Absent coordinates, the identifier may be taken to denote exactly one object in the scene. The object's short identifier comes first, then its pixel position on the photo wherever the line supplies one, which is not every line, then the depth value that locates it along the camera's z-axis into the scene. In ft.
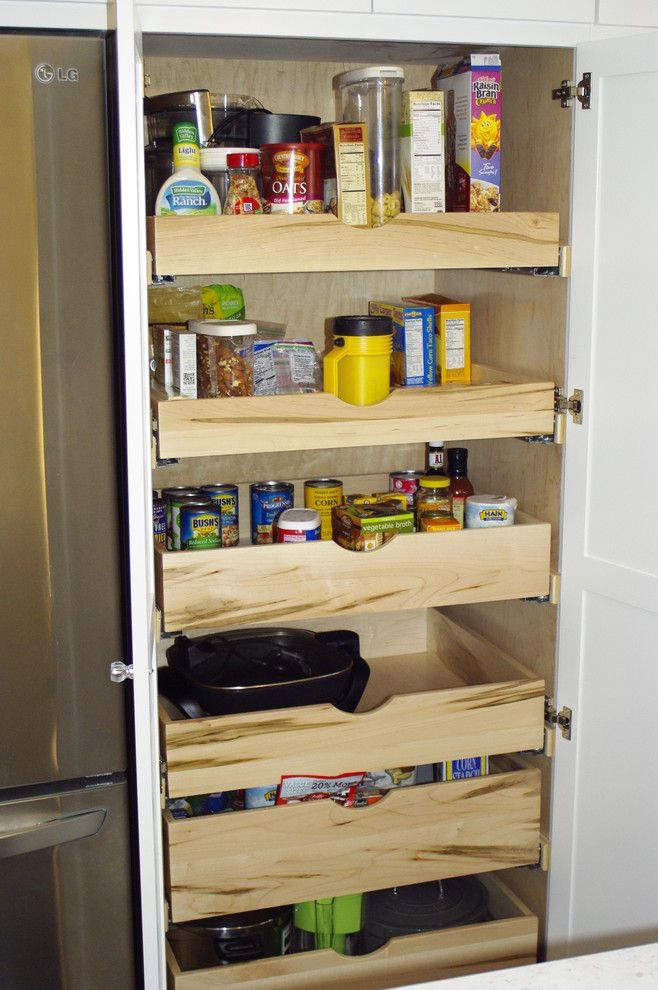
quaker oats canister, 5.61
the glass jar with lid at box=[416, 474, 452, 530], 6.34
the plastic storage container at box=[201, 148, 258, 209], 5.57
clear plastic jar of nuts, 5.60
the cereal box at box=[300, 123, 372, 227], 5.55
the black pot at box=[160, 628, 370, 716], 6.01
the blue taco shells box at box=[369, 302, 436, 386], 6.18
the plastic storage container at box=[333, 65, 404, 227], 5.80
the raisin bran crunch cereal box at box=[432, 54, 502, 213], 5.83
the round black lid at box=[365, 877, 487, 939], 6.72
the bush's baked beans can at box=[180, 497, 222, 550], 5.82
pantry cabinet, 5.46
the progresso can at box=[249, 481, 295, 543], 6.31
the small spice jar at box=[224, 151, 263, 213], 5.56
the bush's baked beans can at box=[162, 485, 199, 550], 5.98
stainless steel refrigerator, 4.68
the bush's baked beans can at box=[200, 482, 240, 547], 6.19
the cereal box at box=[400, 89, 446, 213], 5.69
